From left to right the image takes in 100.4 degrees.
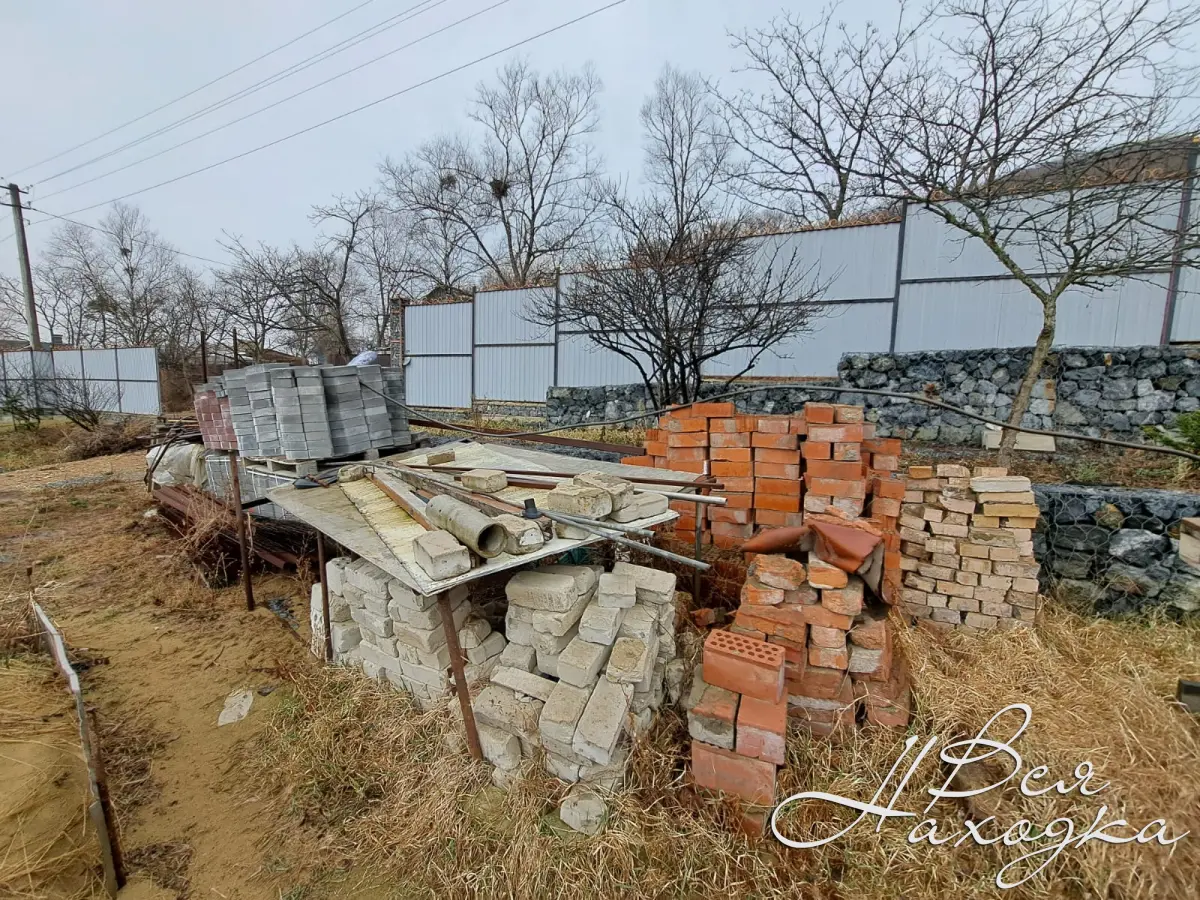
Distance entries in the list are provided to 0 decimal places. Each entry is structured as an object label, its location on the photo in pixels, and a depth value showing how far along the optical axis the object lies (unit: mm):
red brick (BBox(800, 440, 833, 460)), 3441
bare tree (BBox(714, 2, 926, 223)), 5812
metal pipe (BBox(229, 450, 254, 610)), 4574
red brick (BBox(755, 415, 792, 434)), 3629
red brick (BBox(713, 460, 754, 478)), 3781
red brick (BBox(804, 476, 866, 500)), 3420
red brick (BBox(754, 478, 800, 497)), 3656
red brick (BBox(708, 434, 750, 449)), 3787
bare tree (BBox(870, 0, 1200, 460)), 4609
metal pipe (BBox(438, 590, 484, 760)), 2352
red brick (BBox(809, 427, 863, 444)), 3365
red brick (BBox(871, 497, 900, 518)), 3422
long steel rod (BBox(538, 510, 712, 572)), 2215
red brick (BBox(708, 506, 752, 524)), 3850
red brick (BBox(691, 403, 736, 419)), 3885
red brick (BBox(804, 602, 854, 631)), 2426
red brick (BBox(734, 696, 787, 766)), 2086
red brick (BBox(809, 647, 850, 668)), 2447
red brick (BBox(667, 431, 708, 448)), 3969
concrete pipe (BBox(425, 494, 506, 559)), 2213
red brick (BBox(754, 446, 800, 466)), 3619
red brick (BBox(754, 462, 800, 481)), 3631
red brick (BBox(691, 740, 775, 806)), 2096
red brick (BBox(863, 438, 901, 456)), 3686
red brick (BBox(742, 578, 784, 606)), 2514
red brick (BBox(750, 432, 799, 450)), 3613
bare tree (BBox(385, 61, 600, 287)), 19297
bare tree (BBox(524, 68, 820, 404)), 6551
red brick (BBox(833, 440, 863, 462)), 3379
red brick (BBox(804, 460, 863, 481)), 3414
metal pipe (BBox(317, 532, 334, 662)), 3486
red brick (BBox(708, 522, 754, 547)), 3867
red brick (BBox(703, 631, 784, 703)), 2197
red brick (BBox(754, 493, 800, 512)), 3666
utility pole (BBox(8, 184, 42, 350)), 17656
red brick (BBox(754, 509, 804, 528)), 3662
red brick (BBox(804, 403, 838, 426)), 3416
